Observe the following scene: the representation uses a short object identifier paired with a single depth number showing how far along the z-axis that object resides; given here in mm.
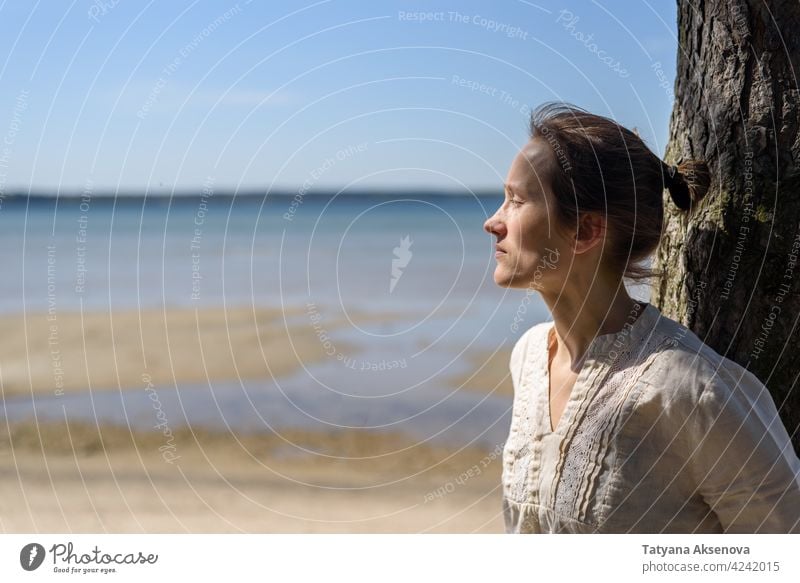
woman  1253
